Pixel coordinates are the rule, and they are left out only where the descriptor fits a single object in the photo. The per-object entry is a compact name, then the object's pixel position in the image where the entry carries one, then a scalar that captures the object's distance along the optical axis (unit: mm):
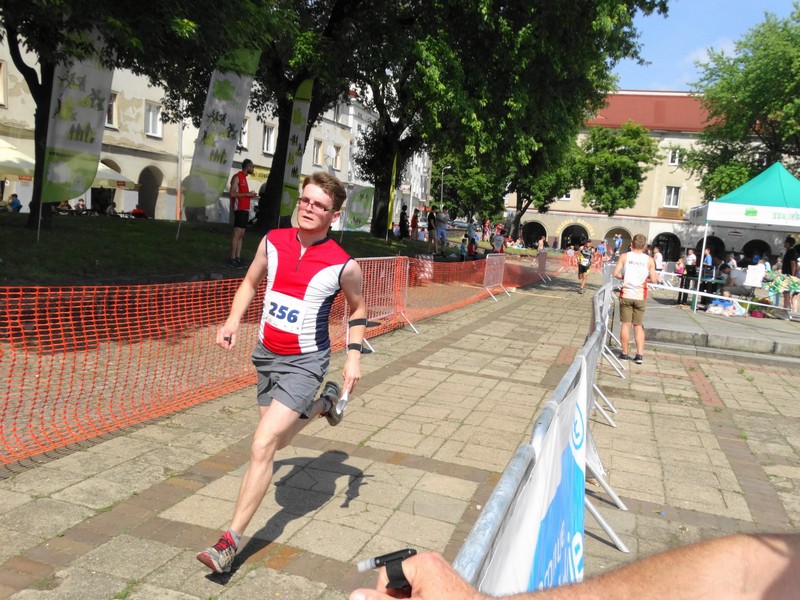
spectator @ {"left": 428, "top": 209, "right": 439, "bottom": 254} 23469
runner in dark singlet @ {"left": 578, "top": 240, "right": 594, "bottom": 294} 24734
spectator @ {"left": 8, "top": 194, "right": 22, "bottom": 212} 24609
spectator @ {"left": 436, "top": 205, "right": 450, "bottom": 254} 24594
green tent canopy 15461
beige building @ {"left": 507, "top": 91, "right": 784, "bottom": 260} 62594
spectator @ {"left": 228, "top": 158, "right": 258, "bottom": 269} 11812
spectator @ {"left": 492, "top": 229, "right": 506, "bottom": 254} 30828
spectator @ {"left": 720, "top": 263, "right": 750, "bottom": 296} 17953
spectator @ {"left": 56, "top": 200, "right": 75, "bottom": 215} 23594
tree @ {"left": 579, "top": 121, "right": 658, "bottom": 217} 54594
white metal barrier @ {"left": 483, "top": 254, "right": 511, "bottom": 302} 17928
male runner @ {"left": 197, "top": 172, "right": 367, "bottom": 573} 3586
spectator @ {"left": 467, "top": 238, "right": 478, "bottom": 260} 25706
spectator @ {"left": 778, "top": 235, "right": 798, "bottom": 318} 17636
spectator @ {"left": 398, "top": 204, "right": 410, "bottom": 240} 29911
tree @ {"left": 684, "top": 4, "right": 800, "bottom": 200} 33438
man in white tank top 9797
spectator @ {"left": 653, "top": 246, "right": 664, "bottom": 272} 25531
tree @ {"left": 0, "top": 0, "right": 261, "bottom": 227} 7762
